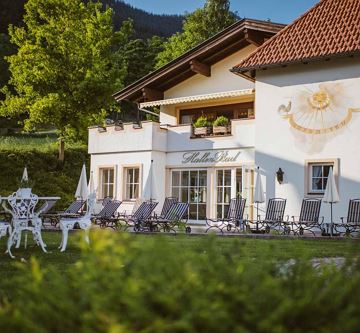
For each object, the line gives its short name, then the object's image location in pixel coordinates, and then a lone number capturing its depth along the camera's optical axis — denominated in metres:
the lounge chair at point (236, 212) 16.79
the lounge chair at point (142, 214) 16.97
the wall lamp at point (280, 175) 17.53
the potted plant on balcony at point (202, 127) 19.99
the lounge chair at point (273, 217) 16.14
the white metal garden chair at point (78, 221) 10.05
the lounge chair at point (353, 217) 15.25
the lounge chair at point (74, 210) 18.80
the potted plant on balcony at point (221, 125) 19.56
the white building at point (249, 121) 16.88
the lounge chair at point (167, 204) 17.20
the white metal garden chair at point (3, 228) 9.35
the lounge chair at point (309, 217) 15.73
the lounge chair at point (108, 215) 17.94
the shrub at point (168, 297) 2.05
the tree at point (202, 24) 38.50
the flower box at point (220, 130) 19.52
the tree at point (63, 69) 25.89
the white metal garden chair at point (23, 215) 9.88
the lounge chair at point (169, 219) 16.50
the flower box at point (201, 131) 19.98
